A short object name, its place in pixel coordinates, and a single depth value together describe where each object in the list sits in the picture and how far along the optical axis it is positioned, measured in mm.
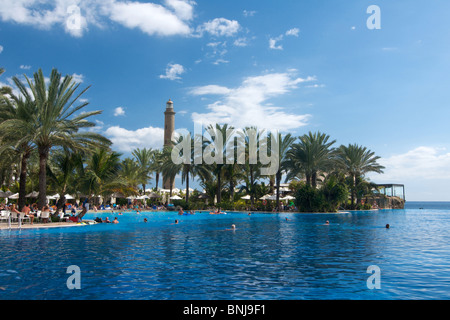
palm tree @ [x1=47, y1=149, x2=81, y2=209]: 23484
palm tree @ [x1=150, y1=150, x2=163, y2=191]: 47091
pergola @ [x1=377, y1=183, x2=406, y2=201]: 62403
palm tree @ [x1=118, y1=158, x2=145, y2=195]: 48125
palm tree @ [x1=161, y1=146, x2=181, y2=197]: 41906
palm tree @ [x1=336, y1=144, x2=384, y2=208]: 48550
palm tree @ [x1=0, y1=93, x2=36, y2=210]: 18438
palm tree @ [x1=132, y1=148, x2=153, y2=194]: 54906
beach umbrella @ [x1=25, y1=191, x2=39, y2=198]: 33250
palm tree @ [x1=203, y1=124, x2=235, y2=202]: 40969
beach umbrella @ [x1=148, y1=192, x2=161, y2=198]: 49038
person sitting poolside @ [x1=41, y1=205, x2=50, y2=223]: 19766
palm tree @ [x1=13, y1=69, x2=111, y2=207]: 19859
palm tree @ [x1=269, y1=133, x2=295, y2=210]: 39881
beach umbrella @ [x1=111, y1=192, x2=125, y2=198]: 44781
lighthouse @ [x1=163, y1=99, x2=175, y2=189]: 66000
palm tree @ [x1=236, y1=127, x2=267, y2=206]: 41000
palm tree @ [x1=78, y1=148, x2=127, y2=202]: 24484
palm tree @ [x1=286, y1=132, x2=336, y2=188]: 39594
